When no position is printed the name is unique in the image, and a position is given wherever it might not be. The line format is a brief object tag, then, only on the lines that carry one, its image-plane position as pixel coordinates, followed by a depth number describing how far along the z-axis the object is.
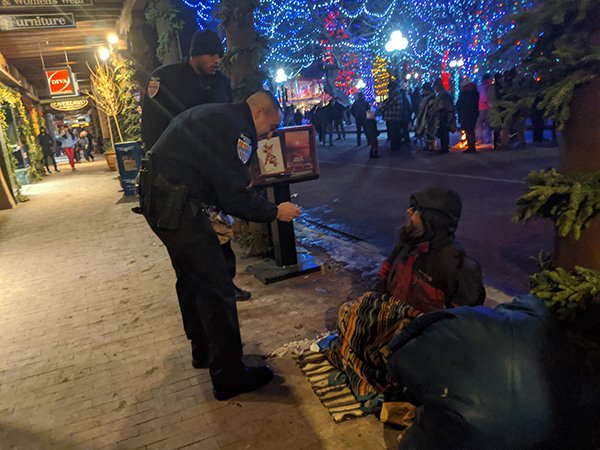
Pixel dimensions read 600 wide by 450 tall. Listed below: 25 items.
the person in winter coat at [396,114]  13.75
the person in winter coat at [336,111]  19.49
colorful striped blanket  2.61
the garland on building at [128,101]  11.34
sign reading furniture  8.19
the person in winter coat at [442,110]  11.93
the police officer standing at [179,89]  3.89
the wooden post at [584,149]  2.01
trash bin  10.84
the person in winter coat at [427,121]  12.31
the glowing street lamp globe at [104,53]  12.80
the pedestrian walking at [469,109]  11.73
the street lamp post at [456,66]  25.38
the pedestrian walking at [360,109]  16.58
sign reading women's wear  7.68
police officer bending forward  2.64
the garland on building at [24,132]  12.49
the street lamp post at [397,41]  20.28
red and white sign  15.97
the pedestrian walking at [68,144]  20.42
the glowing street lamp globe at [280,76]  36.56
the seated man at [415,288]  2.60
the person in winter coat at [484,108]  12.22
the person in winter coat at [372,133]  13.41
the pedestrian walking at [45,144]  19.42
